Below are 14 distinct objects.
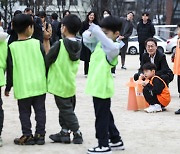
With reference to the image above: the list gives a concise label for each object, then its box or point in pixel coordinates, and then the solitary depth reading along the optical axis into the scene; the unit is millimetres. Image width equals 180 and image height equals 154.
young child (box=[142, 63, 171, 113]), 8214
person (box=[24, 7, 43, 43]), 10925
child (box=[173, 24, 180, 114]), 8989
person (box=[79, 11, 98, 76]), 12488
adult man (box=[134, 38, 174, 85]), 8692
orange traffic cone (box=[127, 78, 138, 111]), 8451
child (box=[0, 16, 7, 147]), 5961
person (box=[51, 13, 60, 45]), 13536
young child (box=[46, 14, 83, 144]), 5957
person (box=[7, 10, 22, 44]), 10356
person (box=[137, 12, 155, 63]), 15038
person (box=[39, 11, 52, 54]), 11849
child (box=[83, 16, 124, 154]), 5455
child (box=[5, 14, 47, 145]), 5961
